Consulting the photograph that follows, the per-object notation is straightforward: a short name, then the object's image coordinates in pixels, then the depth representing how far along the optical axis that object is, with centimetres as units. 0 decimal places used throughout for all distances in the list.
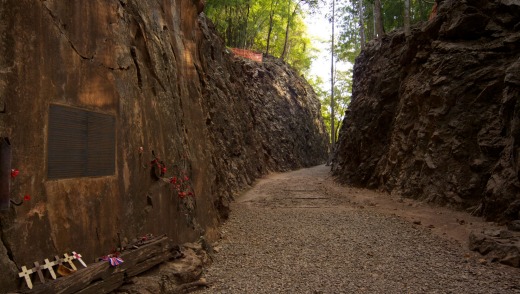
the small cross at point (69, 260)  349
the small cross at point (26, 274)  303
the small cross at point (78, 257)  362
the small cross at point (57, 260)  338
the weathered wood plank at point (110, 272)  325
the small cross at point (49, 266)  327
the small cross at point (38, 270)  317
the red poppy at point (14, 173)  310
